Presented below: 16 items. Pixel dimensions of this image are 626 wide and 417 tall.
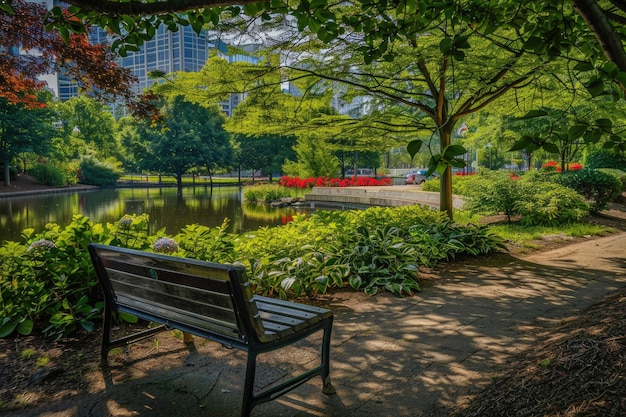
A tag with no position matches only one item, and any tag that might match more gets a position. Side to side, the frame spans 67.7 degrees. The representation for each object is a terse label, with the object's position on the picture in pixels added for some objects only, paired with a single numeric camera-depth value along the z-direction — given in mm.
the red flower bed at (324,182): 26000
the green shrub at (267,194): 23734
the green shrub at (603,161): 17234
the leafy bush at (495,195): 10414
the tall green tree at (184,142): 40031
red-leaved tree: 5523
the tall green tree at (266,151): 43344
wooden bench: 2137
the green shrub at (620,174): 14422
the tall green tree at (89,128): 44812
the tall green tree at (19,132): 31938
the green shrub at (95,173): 39406
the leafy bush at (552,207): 9742
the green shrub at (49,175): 35125
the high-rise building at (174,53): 110000
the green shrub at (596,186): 11562
